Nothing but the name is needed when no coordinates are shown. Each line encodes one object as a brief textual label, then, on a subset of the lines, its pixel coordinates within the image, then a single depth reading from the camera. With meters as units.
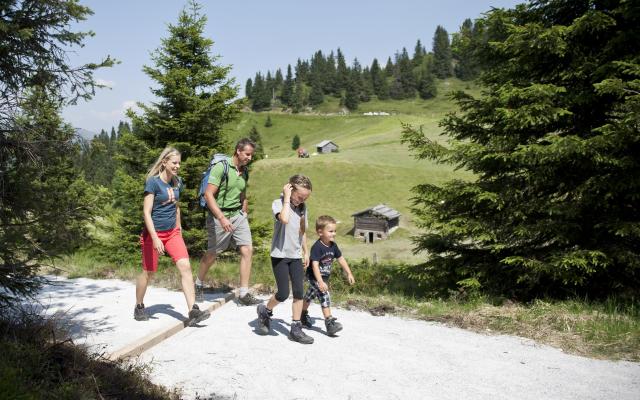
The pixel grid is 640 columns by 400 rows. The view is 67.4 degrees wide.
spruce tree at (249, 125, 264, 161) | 127.07
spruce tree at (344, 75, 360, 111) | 188.88
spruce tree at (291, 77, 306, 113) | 187.38
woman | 6.51
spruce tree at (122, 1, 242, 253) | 18.05
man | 7.08
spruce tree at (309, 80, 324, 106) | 194.88
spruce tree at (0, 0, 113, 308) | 4.82
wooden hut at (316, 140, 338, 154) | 117.96
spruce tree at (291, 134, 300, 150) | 142.50
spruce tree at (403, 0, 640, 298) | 7.83
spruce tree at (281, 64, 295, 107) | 193.09
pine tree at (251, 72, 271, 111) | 191.62
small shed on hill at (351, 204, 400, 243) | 59.47
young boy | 6.26
